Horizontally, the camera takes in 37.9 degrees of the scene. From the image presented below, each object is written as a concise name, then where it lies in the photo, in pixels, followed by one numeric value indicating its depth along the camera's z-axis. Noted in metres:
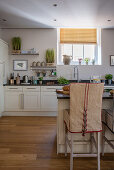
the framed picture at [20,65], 5.39
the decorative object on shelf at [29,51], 5.19
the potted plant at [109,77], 5.23
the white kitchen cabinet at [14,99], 4.84
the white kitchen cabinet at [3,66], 4.61
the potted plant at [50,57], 5.30
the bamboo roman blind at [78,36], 5.47
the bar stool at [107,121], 2.04
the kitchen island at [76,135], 2.45
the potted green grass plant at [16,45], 5.19
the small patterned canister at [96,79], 5.01
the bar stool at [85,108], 1.94
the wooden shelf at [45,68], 5.36
